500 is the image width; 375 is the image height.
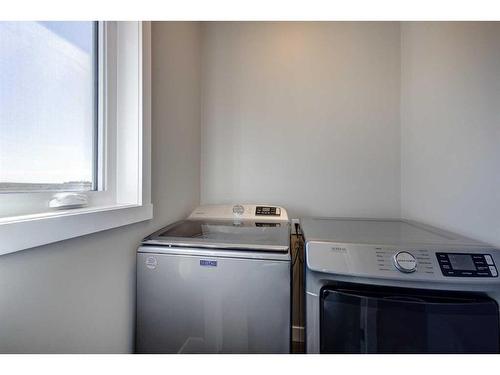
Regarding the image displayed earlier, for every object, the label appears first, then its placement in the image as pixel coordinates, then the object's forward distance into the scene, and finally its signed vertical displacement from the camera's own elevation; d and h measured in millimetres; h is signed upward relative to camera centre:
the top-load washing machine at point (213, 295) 857 -411
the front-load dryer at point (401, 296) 659 -326
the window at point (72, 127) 608 +213
